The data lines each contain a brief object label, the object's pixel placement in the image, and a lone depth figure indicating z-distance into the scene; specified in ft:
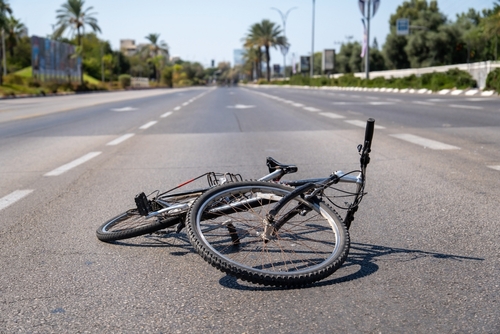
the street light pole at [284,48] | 343.32
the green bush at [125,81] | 344.90
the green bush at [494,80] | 104.46
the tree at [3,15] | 187.44
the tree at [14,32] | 303.68
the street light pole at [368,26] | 198.70
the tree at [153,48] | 460.14
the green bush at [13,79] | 216.33
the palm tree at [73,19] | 296.51
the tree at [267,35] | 368.27
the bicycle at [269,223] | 10.99
